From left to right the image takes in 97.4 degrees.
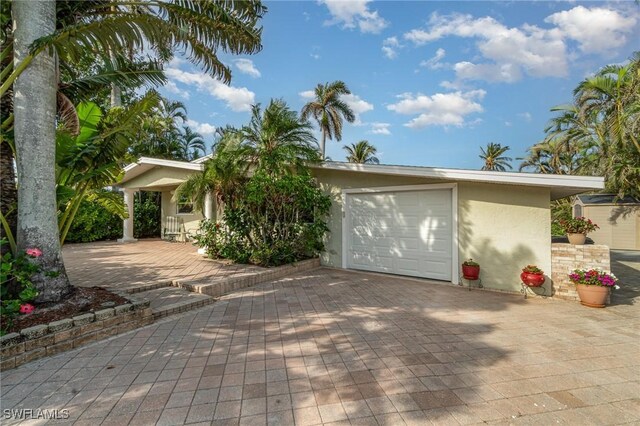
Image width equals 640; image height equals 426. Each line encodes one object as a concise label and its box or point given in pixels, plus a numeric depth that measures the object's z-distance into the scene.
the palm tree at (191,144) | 22.86
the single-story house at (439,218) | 6.07
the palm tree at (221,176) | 7.93
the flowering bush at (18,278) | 3.16
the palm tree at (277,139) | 8.00
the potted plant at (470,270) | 6.36
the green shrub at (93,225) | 13.50
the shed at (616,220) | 17.25
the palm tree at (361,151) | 28.09
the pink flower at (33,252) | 3.50
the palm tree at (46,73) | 3.56
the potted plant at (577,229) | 6.14
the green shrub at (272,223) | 7.71
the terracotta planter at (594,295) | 5.24
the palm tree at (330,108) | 21.80
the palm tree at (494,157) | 28.51
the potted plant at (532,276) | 5.70
